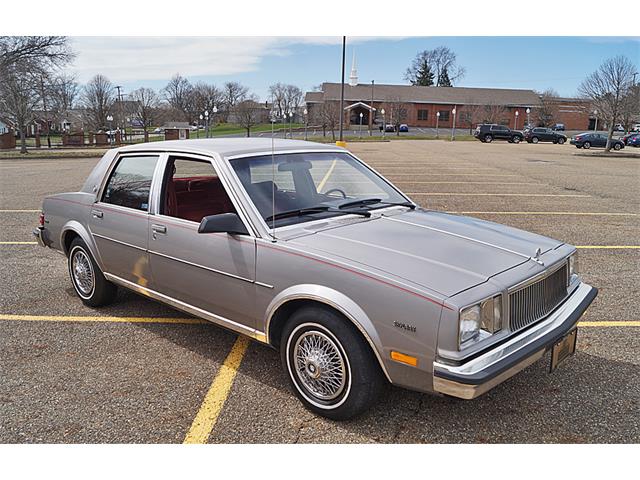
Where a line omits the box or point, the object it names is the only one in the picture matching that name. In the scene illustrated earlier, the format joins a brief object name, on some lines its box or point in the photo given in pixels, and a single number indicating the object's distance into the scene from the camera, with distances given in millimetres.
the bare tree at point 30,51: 31797
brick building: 76438
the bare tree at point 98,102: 60916
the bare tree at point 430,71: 106938
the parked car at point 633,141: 45125
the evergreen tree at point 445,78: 108250
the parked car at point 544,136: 50844
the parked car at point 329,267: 2674
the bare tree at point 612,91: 32281
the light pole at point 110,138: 47594
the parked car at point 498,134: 50656
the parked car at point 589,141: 40562
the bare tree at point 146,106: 45781
